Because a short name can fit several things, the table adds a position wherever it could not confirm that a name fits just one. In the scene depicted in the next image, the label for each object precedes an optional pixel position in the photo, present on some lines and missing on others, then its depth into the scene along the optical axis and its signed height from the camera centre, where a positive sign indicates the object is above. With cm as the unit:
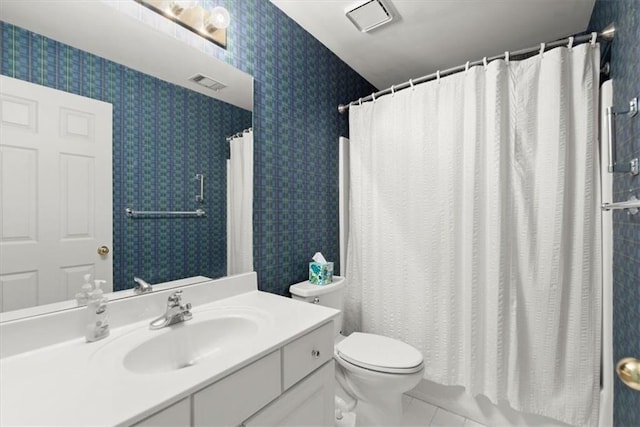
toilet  139 -73
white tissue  180 -26
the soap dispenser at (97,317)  89 -31
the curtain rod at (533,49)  127 +79
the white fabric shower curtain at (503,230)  137 -9
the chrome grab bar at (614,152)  101 +21
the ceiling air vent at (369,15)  156 +108
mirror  87 +37
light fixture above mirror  115 +80
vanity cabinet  68 -49
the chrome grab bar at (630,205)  84 +3
